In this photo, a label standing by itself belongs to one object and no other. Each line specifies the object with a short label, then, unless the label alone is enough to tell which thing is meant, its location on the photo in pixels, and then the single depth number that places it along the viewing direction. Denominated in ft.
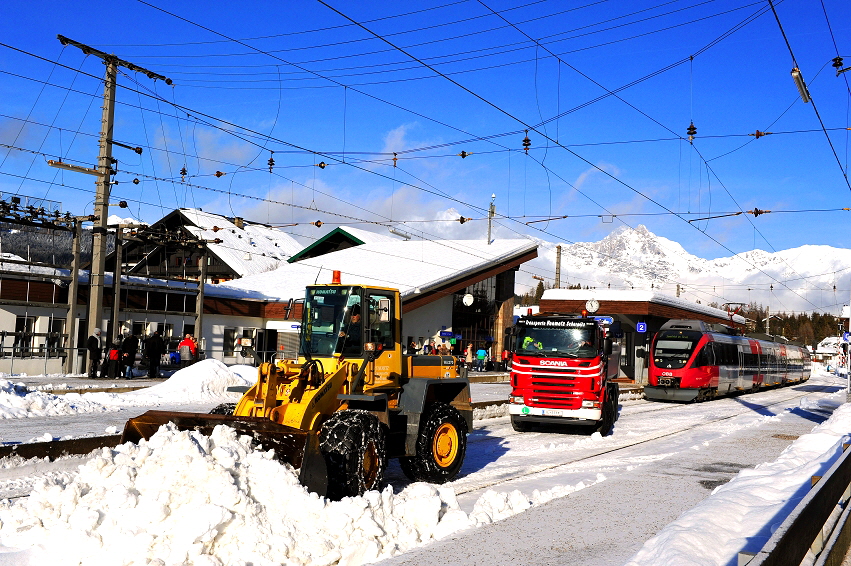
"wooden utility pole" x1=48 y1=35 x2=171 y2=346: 91.56
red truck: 55.98
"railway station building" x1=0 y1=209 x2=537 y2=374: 102.42
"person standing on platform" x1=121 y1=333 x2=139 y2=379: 95.45
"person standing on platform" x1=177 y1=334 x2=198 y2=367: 111.65
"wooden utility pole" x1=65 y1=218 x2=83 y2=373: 99.83
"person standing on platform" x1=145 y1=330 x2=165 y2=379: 97.62
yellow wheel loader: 28.27
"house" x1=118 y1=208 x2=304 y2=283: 161.48
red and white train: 103.71
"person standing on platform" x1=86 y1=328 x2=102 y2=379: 91.66
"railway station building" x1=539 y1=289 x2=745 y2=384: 155.02
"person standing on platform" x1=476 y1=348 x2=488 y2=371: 157.83
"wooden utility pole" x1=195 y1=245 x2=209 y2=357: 118.21
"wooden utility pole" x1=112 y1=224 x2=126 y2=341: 97.03
